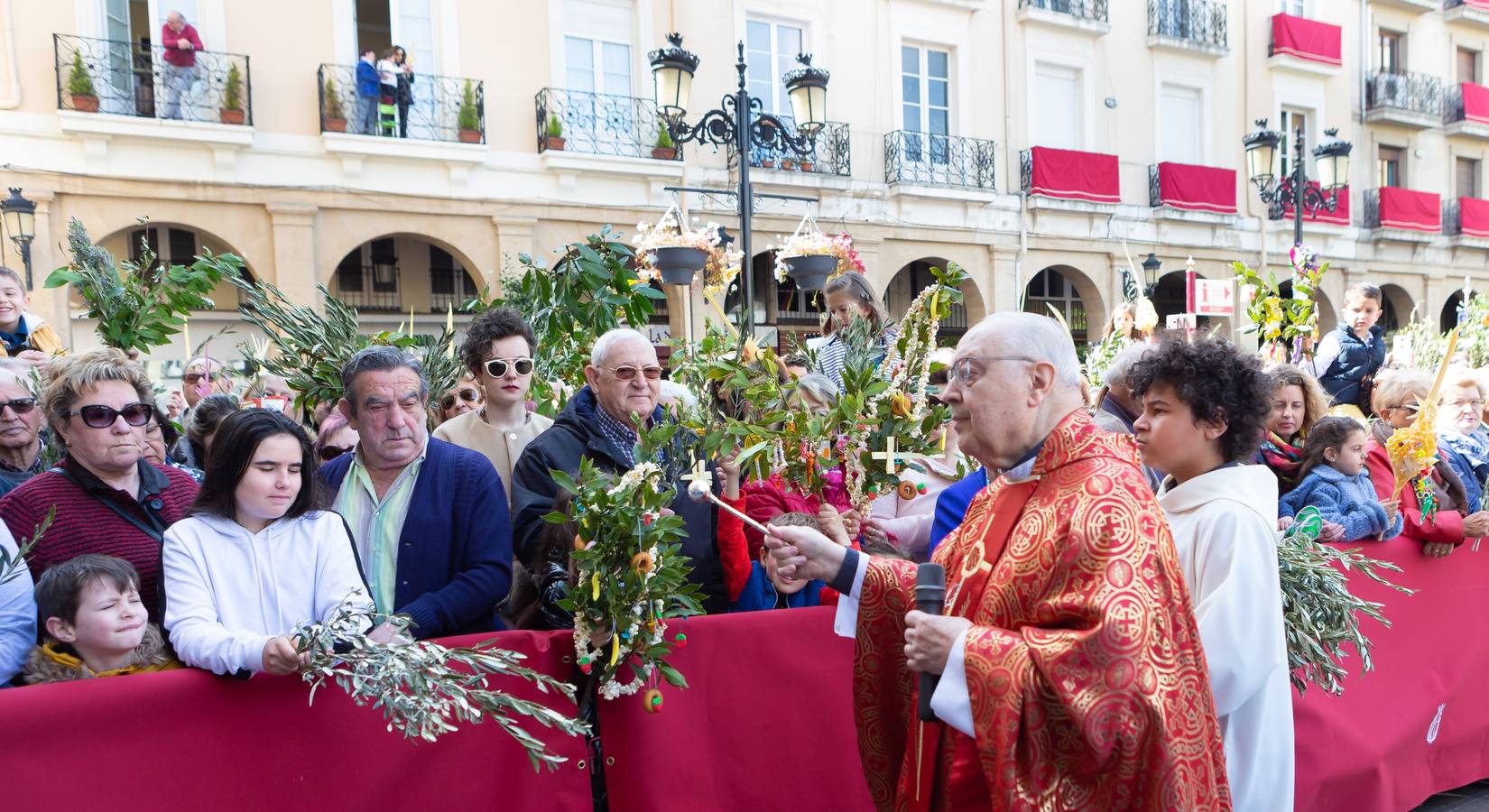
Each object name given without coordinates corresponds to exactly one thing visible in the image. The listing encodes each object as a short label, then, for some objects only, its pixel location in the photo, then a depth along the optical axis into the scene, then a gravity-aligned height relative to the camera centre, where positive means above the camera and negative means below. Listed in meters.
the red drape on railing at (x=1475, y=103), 23.44 +5.09
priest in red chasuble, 1.93 -0.58
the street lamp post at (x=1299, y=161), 12.56 +2.10
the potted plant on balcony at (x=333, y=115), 13.25 +3.19
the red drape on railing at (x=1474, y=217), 23.41 +2.48
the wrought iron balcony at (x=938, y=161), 16.95 +3.08
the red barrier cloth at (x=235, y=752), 2.34 -0.95
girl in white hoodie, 2.61 -0.48
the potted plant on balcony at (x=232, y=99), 12.58 +3.26
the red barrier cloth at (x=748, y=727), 3.05 -1.18
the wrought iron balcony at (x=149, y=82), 12.01 +3.45
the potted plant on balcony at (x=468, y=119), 13.86 +3.22
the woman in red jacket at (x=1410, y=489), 4.48 -0.75
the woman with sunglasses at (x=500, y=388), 4.29 -0.13
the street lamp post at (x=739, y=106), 8.76 +2.15
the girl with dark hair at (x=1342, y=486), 4.27 -0.68
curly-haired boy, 2.48 -0.50
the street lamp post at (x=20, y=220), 11.02 +1.69
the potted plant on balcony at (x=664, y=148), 15.12 +3.01
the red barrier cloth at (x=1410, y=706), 3.81 -1.52
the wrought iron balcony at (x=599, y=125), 14.54 +3.32
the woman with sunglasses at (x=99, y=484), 2.95 -0.35
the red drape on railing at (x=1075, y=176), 18.12 +2.90
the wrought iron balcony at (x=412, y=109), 13.36 +3.34
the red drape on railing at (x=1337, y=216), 20.98 +2.35
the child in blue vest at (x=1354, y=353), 7.16 -0.18
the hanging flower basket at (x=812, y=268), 7.49 +0.57
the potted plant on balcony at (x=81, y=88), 11.88 +3.27
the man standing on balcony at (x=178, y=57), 12.24 +3.71
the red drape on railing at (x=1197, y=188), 19.34 +2.79
